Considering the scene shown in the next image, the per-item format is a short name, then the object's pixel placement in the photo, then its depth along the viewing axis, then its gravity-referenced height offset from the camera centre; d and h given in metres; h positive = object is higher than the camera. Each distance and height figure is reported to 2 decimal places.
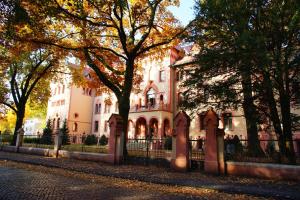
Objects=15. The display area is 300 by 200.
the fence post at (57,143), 17.16 +0.39
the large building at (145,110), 30.84 +5.82
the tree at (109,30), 13.94 +7.13
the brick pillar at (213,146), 10.93 +0.18
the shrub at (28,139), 28.82 +1.05
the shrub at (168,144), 21.59 +0.48
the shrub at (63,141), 17.49 +0.61
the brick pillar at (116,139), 14.09 +0.57
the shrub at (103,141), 31.63 +1.00
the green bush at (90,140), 31.55 +1.10
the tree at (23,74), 21.77 +7.01
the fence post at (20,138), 21.00 +0.85
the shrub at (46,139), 19.96 +0.75
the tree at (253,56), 9.77 +3.60
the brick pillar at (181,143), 11.83 +0.31
